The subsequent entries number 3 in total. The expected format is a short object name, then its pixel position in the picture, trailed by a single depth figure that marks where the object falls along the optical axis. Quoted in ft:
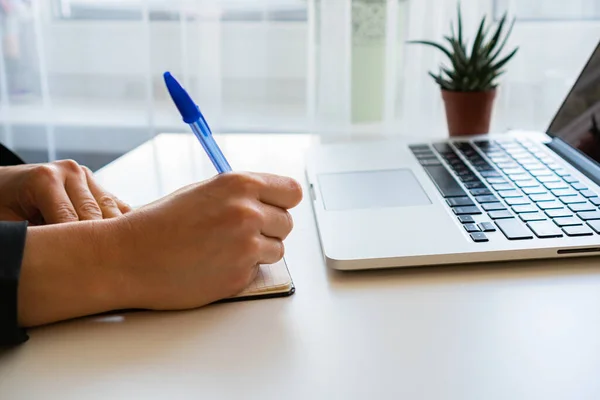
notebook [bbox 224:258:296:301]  1.78
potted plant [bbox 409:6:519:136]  3.26
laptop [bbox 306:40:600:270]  1.90
